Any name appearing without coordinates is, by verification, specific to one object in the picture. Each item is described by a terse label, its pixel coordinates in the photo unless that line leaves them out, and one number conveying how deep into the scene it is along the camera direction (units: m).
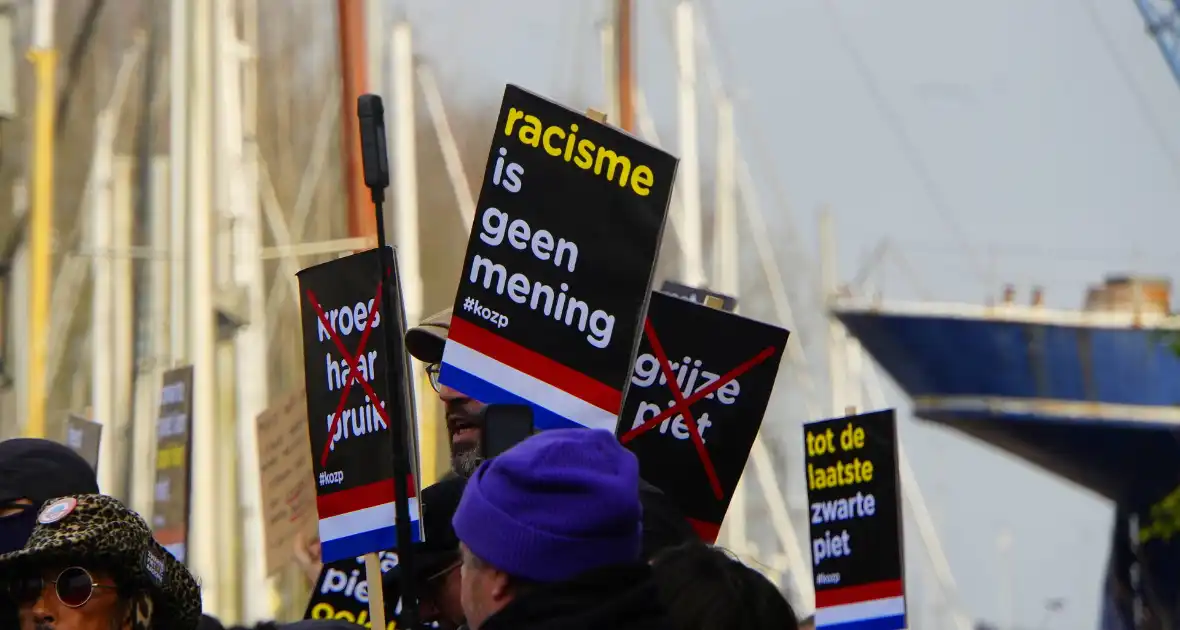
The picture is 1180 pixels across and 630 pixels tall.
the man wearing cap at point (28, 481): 8.76
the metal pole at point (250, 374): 41.72
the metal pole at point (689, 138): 53.87
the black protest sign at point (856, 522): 15.77
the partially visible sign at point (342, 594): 12.91
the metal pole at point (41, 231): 36.53
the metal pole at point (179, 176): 37.78
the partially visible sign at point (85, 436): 18.97
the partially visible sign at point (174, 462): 20.84
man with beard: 8.40
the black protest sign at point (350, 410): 10.46
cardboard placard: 18.02
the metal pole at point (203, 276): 37.19
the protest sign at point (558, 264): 9.95
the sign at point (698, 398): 11.34
